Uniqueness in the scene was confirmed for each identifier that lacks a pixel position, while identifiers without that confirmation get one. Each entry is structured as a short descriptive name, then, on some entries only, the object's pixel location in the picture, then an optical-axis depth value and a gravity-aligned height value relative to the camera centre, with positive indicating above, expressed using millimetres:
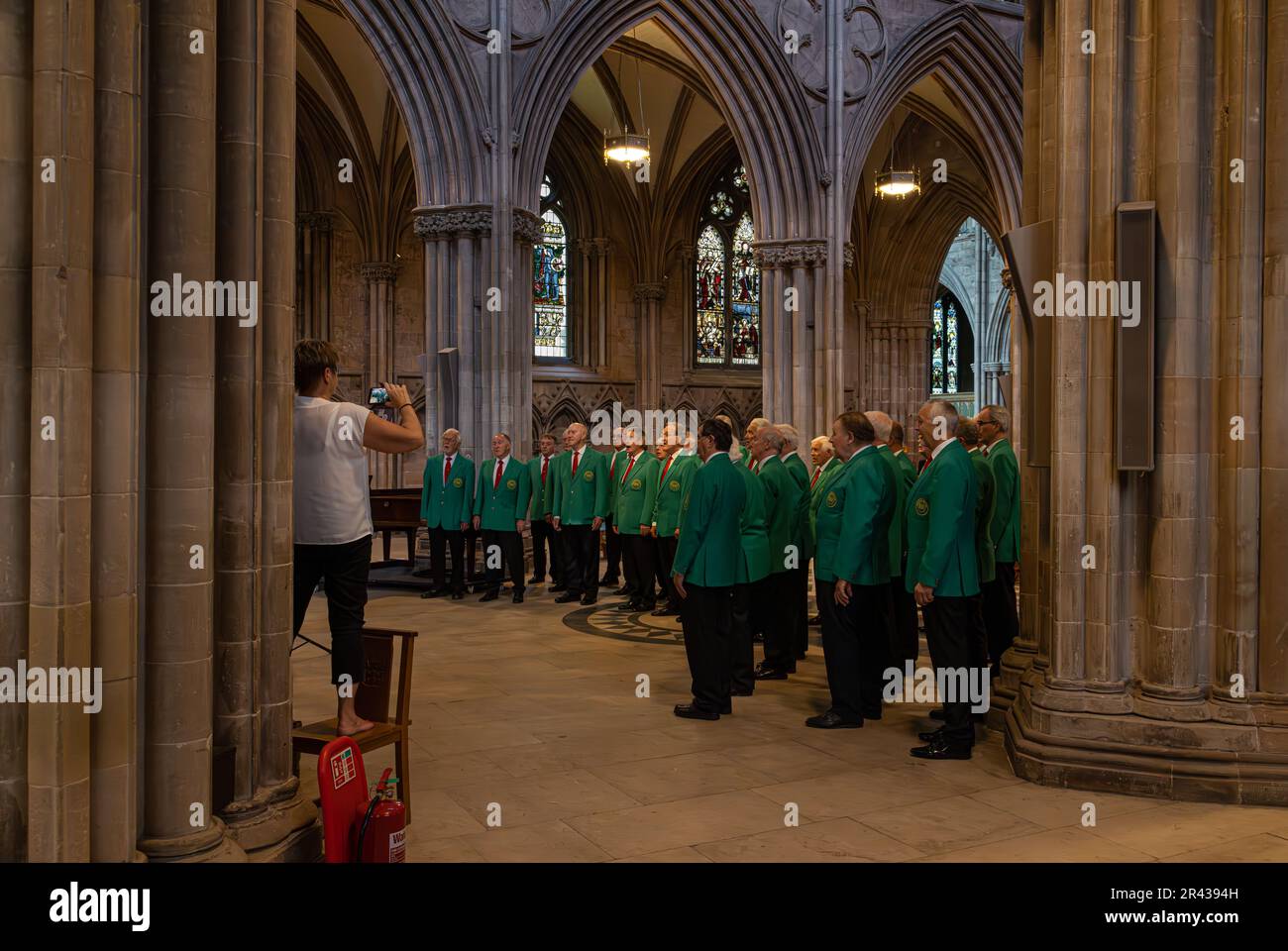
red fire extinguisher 3178 -954
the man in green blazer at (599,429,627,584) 10539 -398
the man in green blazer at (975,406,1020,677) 6684 -300
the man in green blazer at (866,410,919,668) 6188 -462
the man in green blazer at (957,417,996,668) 5977 -262
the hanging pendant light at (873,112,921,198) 17734 +4617
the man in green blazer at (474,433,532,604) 10281 -207
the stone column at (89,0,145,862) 2852 +170
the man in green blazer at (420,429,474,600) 10391 -164
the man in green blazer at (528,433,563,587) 10961 -249
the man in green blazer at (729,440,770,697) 6512 -506
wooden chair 3830 -804
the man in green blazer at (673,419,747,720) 5938 -462
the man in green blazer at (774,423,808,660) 7281 -225
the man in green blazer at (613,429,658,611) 9828 -321
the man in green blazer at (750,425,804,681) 7055 -527
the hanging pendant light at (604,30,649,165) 14914 +4322
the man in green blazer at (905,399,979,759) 5203 -410
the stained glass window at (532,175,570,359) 20828 +3599
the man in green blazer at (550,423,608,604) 10469 -213
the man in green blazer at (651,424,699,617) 9227 -156
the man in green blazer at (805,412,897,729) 5668 -433
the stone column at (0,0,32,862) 2729 +238
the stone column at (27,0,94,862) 2730 +199
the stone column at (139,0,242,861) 3111 +48
